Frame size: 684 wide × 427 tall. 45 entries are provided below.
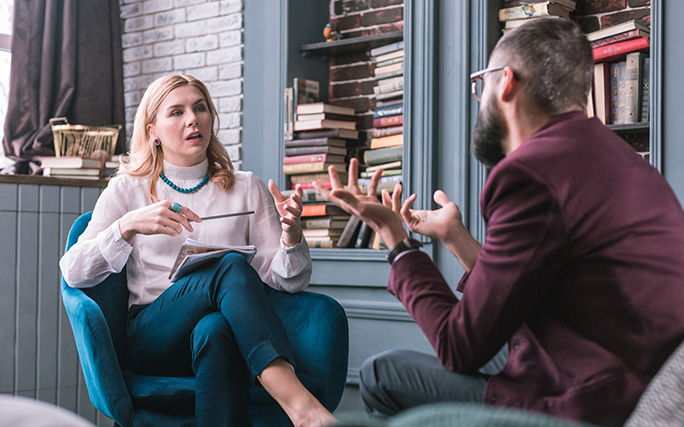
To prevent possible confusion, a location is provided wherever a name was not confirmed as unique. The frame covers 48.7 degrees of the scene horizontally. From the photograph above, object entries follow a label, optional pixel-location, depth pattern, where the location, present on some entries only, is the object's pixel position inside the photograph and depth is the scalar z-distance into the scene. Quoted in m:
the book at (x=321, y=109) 3.49
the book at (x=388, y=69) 3.37
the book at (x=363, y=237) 3.40
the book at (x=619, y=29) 2.76
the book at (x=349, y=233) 3.45
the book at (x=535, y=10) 2.93
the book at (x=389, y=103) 3.38
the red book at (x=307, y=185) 3.55
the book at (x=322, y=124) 3.50
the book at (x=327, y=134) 3.53
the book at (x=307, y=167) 3.50
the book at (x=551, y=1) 2.98
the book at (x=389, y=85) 3.37
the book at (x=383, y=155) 3.33
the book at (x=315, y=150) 3.51
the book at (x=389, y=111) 3.34
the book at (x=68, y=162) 3.45
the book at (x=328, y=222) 3.49
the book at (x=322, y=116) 3.50
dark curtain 3.72
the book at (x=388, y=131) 3.34
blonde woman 1.90
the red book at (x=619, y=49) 2.73
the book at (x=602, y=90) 2.81
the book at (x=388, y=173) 3.34
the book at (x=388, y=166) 3.34
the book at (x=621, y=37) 2.75
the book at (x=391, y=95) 3.36
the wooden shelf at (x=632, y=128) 2.73
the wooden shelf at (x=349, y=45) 3.41
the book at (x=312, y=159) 3.50
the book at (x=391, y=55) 3.37
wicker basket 3.55
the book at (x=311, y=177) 3.53
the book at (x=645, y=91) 2.74
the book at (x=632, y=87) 2.74
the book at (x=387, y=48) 3.38
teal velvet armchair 1.94
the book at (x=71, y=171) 3.46
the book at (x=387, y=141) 3.33
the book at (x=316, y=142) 3.52
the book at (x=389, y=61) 3.37
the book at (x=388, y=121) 3.34
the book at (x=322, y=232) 3.49
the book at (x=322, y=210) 3.50
